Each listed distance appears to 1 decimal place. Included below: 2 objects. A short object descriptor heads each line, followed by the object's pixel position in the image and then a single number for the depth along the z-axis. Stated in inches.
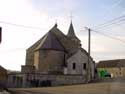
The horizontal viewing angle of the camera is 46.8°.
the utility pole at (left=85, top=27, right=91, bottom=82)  985.8
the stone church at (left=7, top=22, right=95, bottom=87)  1252.0
